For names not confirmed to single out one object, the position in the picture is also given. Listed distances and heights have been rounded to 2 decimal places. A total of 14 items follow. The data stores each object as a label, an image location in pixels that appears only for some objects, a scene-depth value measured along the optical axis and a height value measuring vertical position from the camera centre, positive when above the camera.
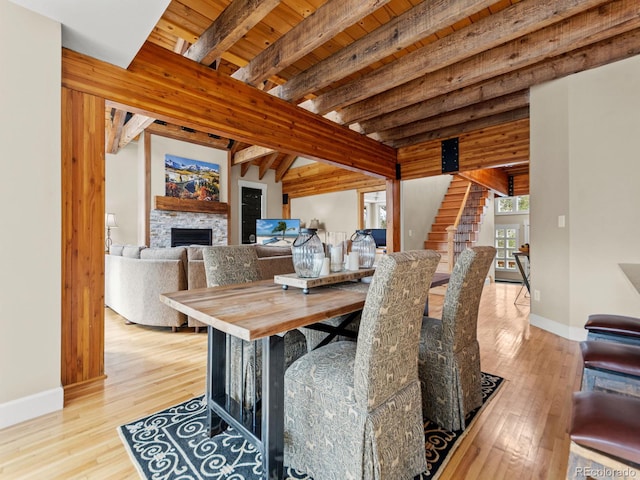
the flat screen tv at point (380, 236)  7.78 +0.13
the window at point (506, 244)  10.07 -0.14
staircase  7.09 +0.62
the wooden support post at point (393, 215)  5.66 +0.48
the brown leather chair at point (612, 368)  1.23 -0.52
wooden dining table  1.12 -0.29
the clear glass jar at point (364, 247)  2.27 -0.04
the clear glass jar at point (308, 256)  1.70 -0.08
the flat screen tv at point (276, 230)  7.89 +0.30
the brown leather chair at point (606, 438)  0.78 -0.51
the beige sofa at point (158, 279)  3.41 -0.42
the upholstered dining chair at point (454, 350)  1.66 -0.62
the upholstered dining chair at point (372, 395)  1.12 -0.62
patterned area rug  1.39 -1.04
